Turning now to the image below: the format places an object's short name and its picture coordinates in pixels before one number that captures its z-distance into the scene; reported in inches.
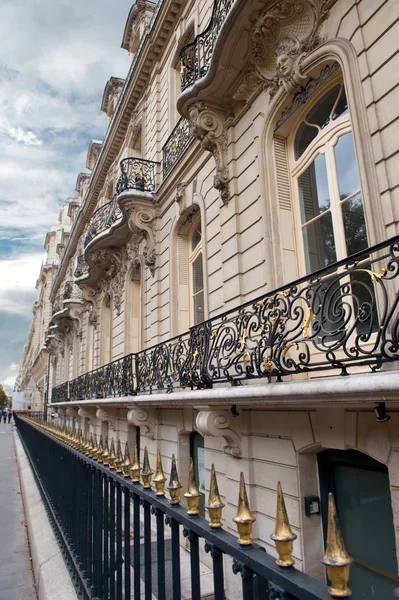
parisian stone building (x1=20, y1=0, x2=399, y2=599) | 178.1
